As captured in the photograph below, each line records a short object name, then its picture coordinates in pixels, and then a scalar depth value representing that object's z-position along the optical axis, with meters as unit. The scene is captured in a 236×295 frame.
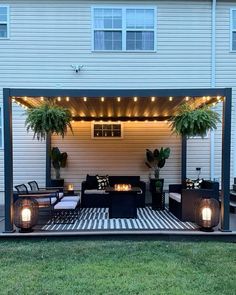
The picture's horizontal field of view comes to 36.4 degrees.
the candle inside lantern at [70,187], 10.12
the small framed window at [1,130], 10.50
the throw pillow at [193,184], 8.54
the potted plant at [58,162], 10.39
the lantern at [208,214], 6.75
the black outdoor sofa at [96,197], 10.06
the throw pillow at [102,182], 10.52
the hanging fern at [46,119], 7.77
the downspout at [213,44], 10.50
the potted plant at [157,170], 9.86
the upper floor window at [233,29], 10.69
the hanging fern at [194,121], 7.50
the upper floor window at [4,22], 10.45
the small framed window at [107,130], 11.06
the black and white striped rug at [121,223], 7.12
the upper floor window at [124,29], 10.59
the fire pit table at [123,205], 8.36
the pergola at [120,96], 6.68
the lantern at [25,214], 6.70
